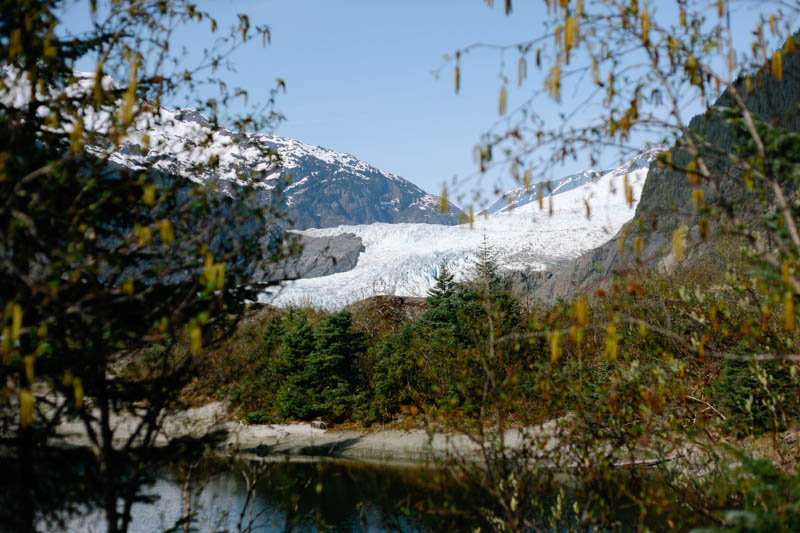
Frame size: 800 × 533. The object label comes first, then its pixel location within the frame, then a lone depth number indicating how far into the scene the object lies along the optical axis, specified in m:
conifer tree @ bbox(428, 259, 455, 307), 29.38
